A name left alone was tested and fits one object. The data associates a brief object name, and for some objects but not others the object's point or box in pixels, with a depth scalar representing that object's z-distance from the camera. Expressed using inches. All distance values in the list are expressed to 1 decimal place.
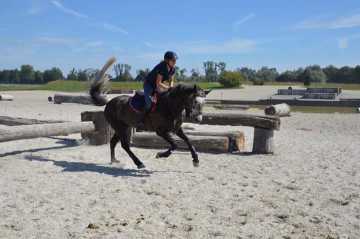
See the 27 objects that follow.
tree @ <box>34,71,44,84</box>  4269.2
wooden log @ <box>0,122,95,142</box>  337.1
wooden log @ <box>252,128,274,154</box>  396.5
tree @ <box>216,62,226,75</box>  4293.8
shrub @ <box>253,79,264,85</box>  3026.8
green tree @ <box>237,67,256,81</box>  4421.8
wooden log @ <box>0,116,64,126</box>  502.9
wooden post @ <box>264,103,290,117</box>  828.7
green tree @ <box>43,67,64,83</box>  4217.5
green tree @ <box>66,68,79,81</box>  3733.5
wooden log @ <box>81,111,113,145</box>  423.0
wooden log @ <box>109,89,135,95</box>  1777.3
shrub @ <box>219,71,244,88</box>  2600.9
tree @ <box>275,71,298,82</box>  3760.3
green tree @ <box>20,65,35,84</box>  4329.5
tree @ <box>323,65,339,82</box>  3890.3
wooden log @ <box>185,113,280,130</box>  390.3
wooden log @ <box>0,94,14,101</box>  1314.3
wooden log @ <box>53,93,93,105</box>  1175.6
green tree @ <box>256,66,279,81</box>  4367.6
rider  309.3
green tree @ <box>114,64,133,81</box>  3309.5
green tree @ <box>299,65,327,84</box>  3410.4
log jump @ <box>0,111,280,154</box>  388.5
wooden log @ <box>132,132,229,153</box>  405.1
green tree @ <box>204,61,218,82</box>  4045.3
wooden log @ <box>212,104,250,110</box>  1069.9
